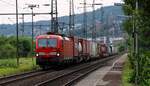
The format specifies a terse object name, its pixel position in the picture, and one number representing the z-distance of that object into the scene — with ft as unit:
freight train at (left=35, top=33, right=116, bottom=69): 148.05
